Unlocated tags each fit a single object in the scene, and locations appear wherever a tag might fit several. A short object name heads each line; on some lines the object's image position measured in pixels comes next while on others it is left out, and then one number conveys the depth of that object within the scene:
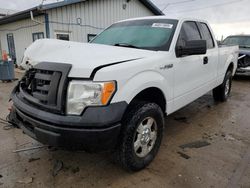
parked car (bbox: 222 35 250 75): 8.22
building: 8.83
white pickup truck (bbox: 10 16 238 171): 1.83
